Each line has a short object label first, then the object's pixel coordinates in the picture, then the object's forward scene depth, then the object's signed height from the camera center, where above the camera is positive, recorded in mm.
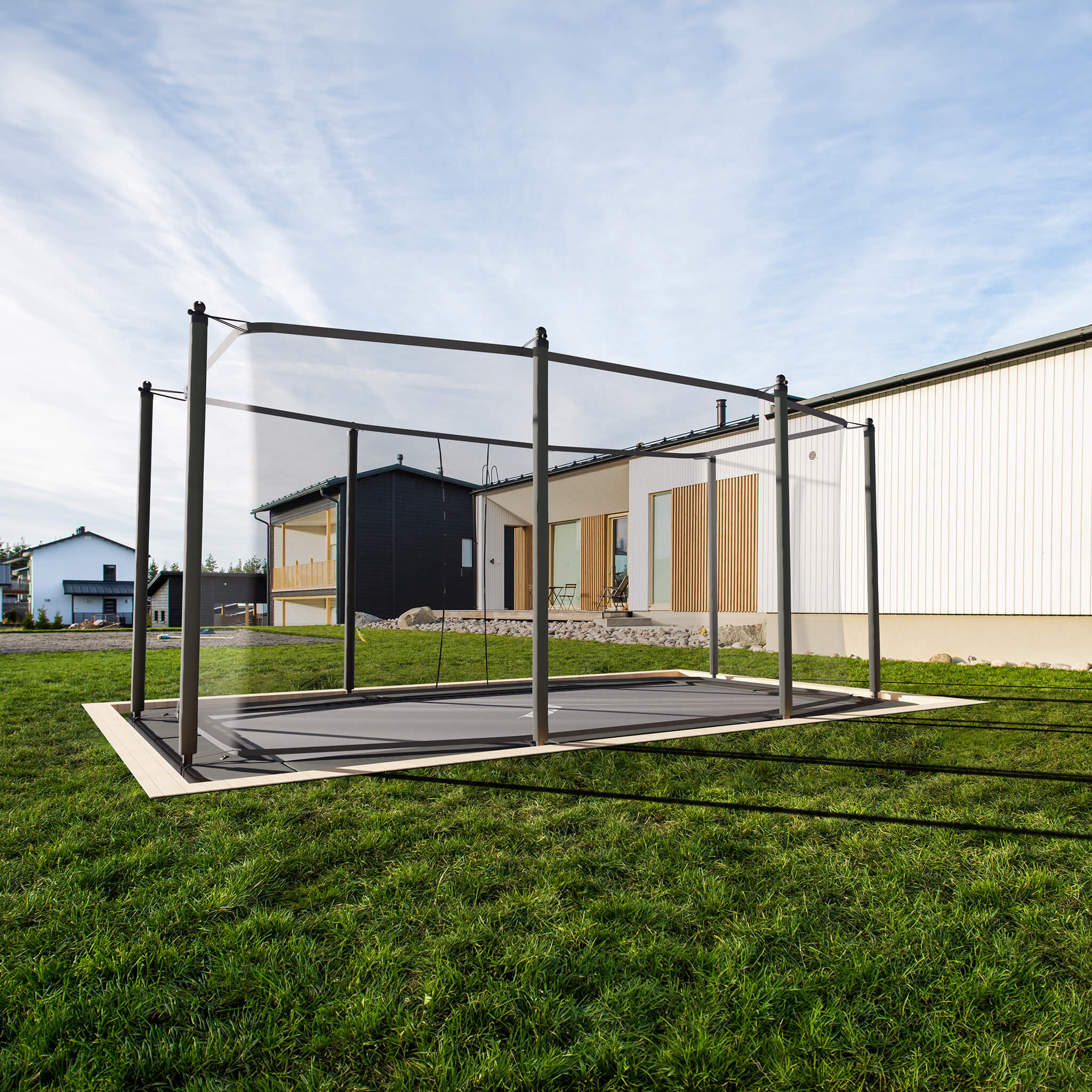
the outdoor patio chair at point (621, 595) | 12719 -158
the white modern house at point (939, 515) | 6051 +731
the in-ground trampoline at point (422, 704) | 3496 -869
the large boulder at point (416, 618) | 13883 -614
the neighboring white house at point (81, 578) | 44438 +512
